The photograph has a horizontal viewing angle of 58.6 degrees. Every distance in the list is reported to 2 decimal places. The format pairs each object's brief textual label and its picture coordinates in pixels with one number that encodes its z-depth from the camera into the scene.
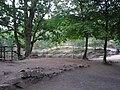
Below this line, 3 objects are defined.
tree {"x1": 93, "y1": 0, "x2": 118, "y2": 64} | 7.62
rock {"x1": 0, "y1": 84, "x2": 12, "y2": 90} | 3.06
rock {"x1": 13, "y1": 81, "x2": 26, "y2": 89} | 3.39
